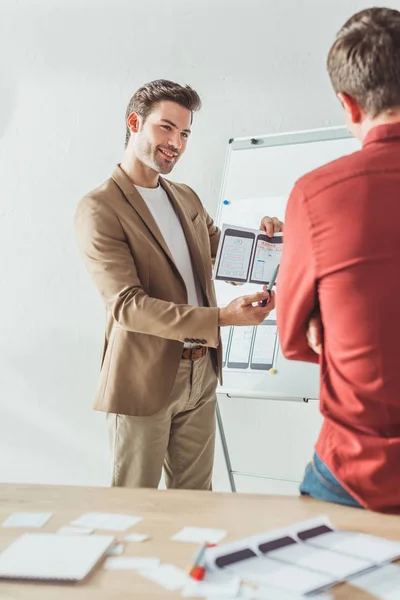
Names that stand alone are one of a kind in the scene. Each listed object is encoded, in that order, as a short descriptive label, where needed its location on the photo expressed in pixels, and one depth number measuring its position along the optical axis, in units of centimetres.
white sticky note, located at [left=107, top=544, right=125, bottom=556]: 111
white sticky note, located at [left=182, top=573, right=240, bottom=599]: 94
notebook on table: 103
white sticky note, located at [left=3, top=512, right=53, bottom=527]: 126
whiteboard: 268
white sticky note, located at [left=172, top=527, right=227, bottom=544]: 113
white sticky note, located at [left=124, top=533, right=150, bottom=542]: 115
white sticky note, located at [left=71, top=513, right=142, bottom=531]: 122
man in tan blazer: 212
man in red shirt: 104
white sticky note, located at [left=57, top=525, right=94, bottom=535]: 121
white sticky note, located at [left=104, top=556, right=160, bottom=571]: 105
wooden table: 98
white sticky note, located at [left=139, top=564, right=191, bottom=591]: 98
